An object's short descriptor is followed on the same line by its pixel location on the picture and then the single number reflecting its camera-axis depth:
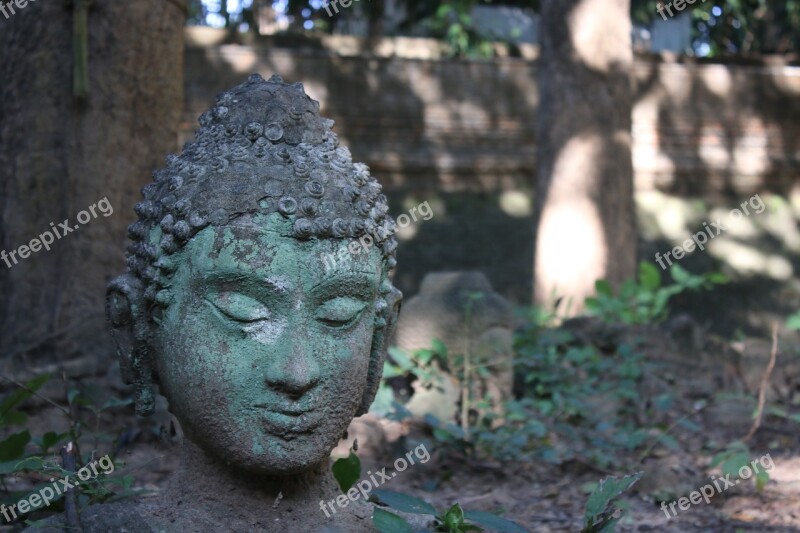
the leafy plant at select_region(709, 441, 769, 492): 3.66
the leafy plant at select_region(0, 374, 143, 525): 2.78
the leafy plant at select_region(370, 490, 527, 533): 2.56
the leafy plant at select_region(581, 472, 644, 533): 2.59
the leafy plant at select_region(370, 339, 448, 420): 4.62
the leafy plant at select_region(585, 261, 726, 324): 6.18
